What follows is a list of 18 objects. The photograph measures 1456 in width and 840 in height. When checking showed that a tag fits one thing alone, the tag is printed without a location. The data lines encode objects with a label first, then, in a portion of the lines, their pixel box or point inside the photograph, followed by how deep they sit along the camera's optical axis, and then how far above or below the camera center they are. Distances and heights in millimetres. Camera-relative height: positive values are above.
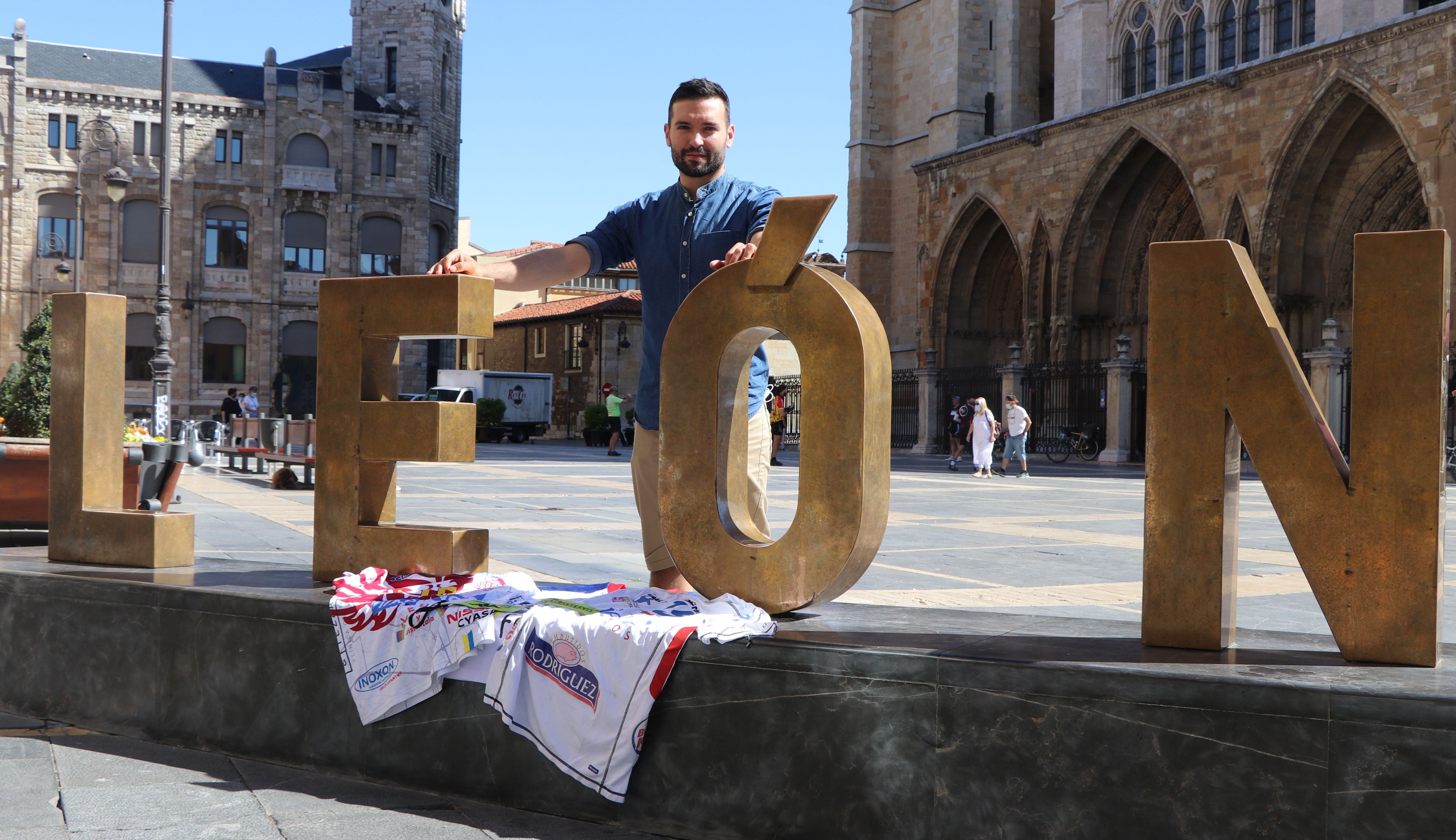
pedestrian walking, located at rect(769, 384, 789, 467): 22844 +73
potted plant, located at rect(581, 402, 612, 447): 36344 -233
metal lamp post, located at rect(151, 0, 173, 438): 18438 +1768
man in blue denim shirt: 3754 +557
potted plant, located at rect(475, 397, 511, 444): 38062 -44
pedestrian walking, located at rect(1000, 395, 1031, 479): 20359 -95
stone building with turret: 39875 +7553
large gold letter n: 2648 -38
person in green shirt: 26969 +31
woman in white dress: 19766 -176
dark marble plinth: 2342 -697
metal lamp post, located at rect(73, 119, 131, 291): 40281 +8984
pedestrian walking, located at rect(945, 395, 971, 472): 22891 -67
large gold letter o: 3229 -15
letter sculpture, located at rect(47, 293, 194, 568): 4375 -85
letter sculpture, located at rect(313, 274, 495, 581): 3682 -42
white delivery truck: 39250 +791
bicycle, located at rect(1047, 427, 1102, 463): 25219 -381
